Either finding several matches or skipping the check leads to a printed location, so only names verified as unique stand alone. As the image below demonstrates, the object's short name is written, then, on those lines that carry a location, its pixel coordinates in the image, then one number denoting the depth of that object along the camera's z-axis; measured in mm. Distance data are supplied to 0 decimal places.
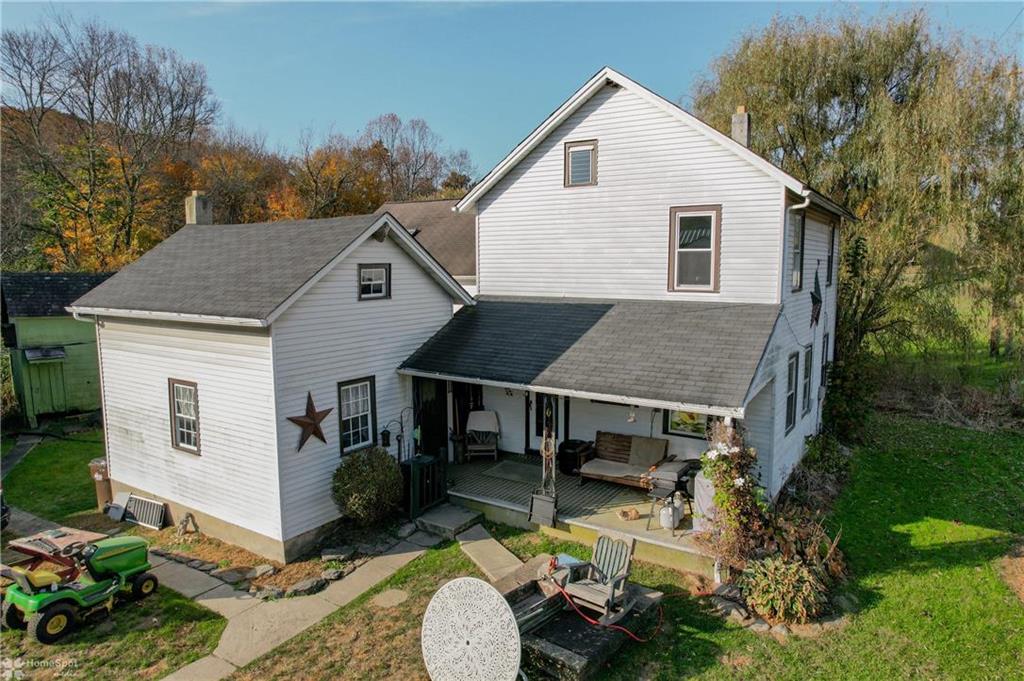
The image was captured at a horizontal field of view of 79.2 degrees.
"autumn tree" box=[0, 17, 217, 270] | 28344
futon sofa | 12477
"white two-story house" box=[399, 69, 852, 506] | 11398
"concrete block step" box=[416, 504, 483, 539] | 11500
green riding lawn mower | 8367
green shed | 19438
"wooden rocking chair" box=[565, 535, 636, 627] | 8070
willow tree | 19656
